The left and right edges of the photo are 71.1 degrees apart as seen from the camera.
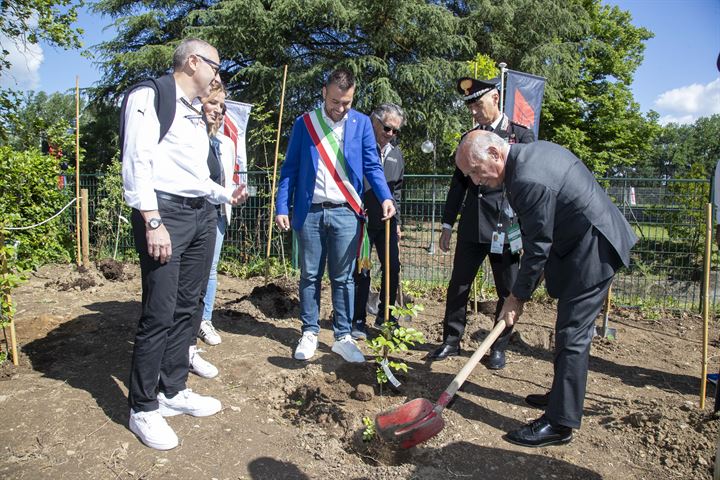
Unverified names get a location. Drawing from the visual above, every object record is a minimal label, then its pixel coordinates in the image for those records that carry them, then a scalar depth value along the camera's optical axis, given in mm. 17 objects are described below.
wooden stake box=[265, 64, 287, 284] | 5676
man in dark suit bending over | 2604
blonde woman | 3385
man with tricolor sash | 3643
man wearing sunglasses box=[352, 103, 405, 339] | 4383
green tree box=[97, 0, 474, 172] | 12453
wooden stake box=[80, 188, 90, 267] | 6930
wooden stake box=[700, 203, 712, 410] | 3131
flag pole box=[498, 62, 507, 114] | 4798
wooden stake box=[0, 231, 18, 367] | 3367
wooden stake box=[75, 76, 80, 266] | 6807
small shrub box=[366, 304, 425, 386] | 3102
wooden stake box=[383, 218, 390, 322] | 3211
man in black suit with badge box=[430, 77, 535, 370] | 3605
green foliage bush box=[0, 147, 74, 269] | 3580
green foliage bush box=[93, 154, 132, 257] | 8172
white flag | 4473
